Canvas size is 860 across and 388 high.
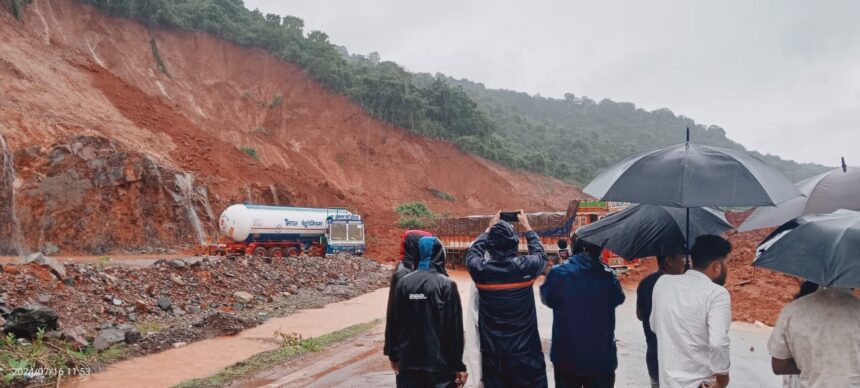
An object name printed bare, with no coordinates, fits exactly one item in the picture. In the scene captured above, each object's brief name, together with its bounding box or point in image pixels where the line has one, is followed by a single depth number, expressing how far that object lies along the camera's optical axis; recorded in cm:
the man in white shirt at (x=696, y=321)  327
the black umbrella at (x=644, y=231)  461
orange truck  2092
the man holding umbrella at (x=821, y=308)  269
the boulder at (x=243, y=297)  1431
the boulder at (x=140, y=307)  1161
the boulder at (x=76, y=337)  875
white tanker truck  2372
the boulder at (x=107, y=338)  898
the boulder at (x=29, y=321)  844
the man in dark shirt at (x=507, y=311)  385
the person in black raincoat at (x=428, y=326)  383
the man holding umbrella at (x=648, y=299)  438
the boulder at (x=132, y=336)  953
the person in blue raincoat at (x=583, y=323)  385
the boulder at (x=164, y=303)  1217
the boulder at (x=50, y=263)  1139
